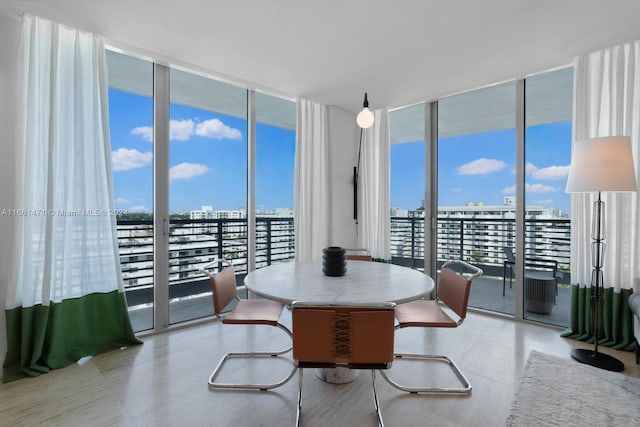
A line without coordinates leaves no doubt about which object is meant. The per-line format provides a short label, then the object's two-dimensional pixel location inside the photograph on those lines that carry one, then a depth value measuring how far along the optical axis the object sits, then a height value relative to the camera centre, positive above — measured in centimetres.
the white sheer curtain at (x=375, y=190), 429 +29
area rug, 171 -116
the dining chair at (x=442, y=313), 196 -72
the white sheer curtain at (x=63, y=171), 220 +29
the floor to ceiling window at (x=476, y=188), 380 +29
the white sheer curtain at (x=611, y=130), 257 +71
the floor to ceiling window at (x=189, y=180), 297 +33
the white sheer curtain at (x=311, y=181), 391 +38
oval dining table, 170 -47
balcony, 305 -49
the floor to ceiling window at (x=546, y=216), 325 -5
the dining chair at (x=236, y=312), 199 -72
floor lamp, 223 +27
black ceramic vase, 216 -37
